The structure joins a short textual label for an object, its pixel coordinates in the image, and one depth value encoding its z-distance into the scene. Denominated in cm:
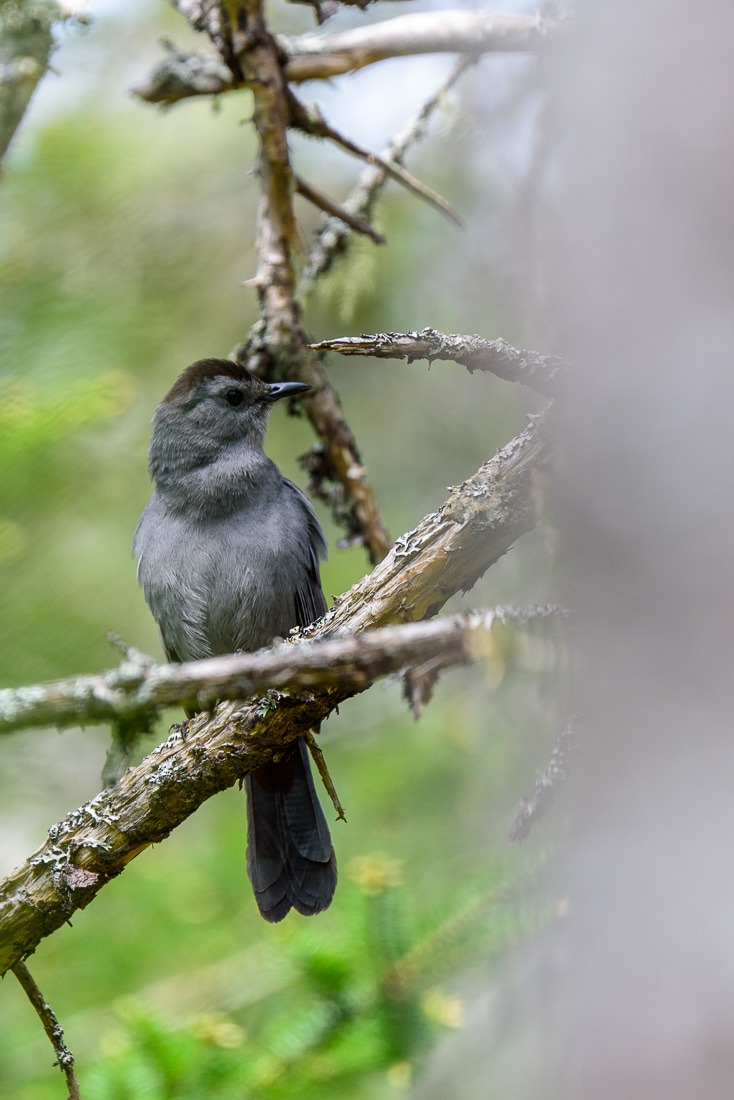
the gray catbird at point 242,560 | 789
